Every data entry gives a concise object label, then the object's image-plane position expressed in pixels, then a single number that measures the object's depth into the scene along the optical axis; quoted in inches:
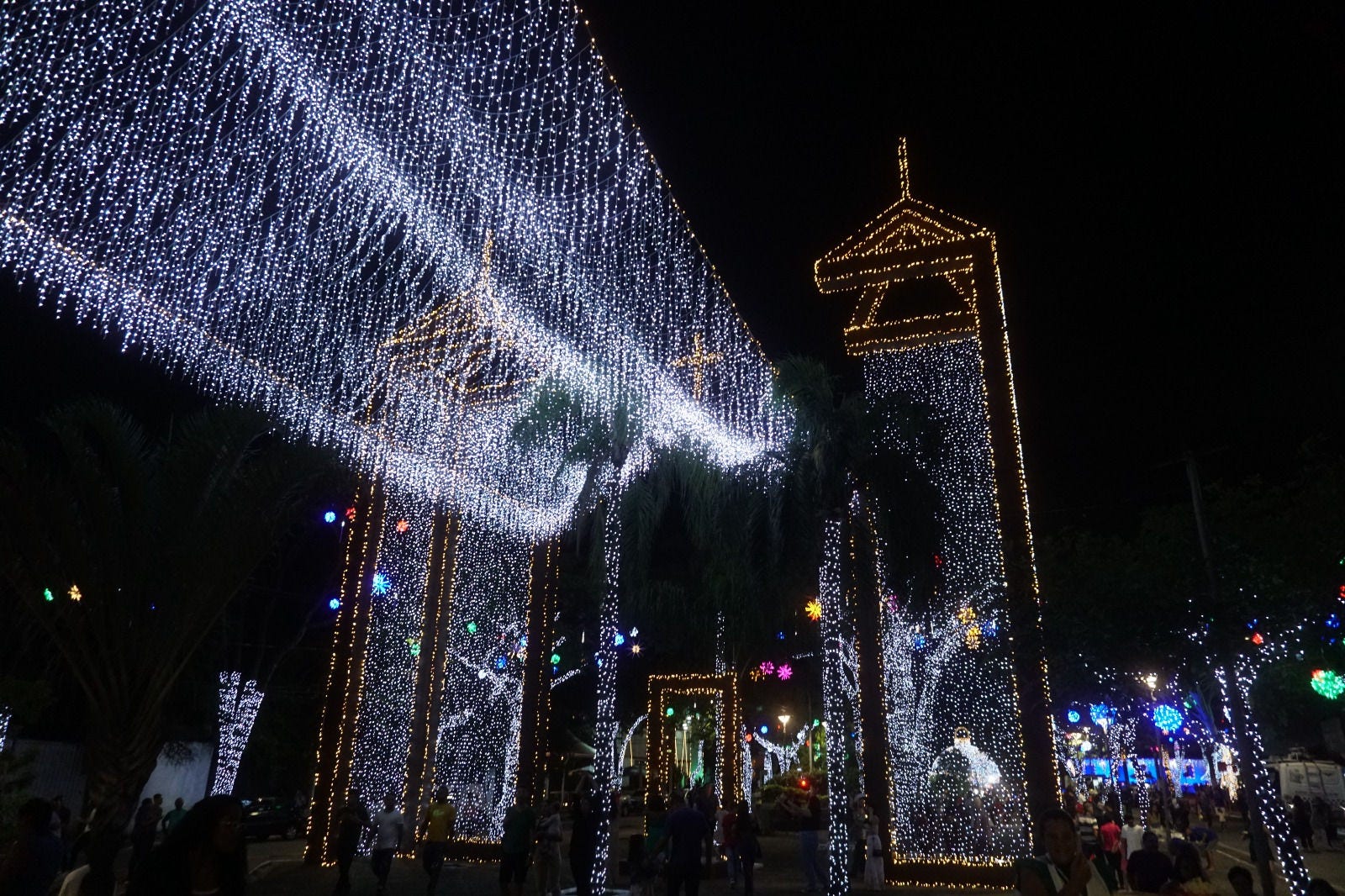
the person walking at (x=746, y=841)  514.5
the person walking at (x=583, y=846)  414.9
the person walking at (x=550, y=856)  492.7
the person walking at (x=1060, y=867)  155.0
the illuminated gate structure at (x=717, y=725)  695.1
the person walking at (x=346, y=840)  462.0
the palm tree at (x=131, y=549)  406.3
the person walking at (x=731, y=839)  567.8
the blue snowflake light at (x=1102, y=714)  1008.2
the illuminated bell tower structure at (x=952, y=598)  560.1
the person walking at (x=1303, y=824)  906.7
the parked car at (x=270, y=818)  965.2
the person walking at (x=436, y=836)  475.5
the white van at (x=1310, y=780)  1178.6
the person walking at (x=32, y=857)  201.3
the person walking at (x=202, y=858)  135.8
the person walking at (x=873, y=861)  534.6
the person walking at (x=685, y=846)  398.6
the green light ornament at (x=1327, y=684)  691.4
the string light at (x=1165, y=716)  933.8
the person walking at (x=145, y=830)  532.3
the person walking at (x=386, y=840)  466.9
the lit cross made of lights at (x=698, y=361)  587.2
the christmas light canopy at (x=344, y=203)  317.1
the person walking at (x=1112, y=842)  527.8
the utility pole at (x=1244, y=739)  487.5
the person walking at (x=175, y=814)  553.4
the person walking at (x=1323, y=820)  1047.6
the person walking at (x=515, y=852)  431.8
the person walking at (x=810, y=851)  562.9
